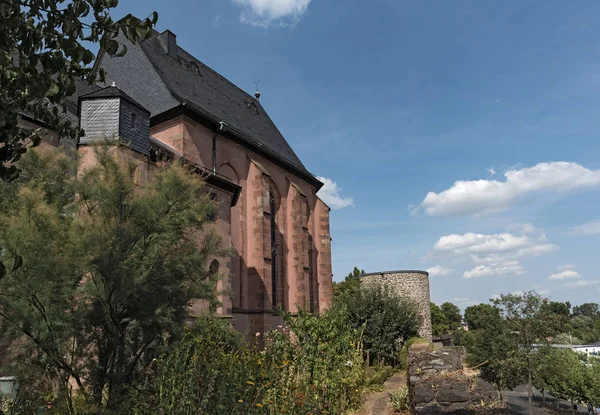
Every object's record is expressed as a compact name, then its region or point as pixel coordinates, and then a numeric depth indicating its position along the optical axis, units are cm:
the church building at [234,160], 1664
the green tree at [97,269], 710
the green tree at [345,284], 4855
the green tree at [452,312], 10016
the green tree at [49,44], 281
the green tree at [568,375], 1848
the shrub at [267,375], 548
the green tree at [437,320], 6139
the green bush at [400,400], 1056
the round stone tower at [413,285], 3522
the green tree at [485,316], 1531
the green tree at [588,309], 16289
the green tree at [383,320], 2405
